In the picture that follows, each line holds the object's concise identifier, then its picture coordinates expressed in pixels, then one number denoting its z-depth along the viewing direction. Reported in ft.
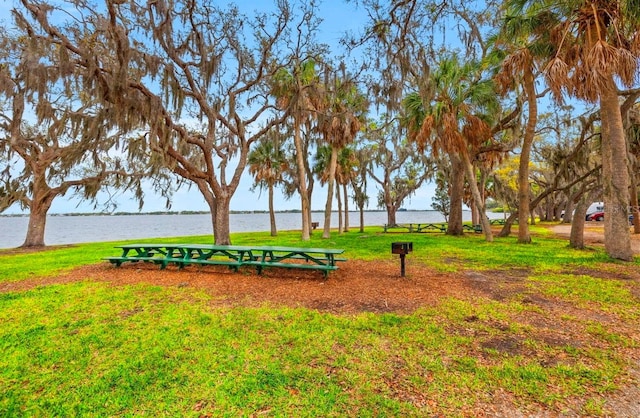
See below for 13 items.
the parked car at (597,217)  96.62
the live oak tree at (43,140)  22.75
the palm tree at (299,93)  34.50
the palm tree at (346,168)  59.98
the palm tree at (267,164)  62.54
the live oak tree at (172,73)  22.80
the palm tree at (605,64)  18.92
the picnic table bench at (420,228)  58.52
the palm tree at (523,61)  26.27
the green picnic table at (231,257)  19.50
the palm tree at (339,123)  45.38
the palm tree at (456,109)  36.06
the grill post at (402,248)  18.89
